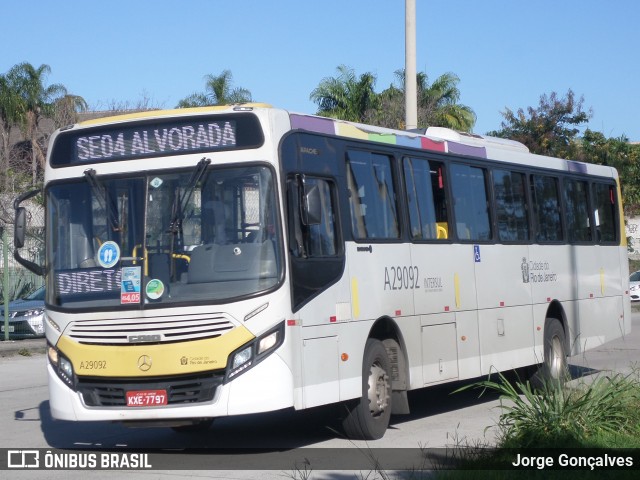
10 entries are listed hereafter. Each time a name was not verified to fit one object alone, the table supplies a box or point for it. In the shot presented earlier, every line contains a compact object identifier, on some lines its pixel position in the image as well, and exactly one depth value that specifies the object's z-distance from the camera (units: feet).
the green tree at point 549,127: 155.12
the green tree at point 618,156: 152.66
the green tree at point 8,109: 155.80
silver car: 82.23
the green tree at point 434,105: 138.00
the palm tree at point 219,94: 156.66
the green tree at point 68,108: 145.59
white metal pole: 63.36
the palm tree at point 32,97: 157.89
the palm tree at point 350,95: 144.46
